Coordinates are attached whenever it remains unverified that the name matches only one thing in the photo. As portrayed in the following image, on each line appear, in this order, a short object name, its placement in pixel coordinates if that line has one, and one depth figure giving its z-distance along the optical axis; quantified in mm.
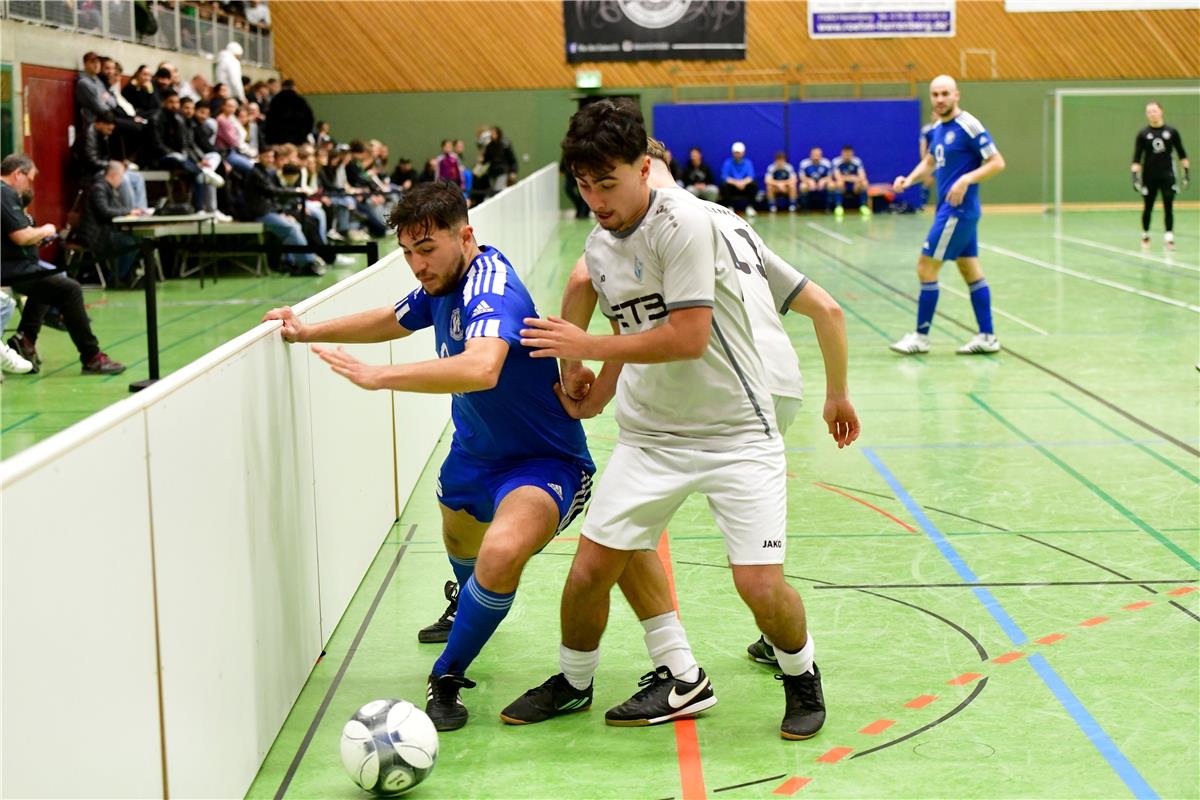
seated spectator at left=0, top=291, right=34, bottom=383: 11656
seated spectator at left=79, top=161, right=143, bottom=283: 16219
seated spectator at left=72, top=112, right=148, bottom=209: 17188
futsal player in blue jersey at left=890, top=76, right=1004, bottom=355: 11273
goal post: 32500
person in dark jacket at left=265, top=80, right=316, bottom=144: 24797
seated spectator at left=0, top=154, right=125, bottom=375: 11312
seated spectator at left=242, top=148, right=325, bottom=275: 19141
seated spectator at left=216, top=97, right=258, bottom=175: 20688
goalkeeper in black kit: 21266
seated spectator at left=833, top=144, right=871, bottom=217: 31656
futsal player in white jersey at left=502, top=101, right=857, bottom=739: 4043
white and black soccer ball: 3973
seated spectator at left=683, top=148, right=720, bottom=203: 31353
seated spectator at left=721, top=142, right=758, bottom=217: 31672
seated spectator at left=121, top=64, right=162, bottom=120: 19172
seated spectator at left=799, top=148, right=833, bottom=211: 31844
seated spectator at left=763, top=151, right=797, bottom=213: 31750
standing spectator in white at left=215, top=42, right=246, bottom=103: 24031
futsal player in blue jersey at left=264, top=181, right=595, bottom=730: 4355
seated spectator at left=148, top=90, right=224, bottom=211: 18734
